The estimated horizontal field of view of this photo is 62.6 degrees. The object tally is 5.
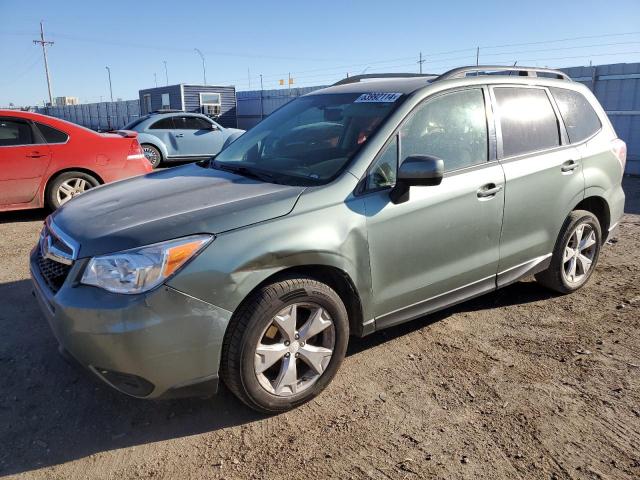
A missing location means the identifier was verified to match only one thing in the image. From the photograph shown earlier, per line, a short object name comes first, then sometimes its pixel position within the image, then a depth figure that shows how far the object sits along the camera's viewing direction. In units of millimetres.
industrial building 26453
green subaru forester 2527
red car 7059
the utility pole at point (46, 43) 56906
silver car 13688
